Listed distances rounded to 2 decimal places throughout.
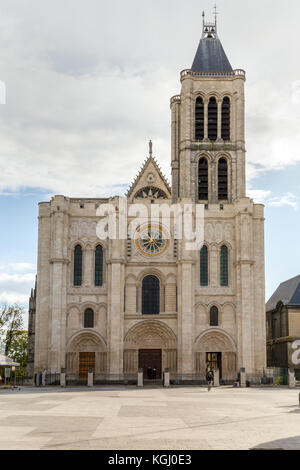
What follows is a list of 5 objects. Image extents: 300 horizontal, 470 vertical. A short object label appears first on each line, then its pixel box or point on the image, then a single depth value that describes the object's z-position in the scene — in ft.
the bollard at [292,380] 146.10
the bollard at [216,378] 149.38
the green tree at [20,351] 257.55
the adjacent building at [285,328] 188.03
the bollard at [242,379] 152.25
